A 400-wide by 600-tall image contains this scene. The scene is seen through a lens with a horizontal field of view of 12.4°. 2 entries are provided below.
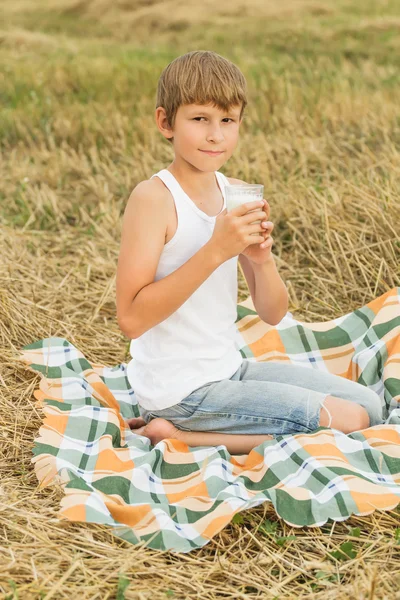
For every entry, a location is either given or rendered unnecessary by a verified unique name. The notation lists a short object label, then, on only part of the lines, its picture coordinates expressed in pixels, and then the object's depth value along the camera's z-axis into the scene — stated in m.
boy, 3.22
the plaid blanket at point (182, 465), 3.08
